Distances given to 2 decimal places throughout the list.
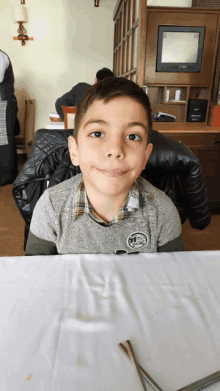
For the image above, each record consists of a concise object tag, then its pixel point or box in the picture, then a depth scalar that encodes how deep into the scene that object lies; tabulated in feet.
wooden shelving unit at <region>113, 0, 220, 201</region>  7.45
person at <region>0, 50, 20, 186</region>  9.60
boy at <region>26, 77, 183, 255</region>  2.24
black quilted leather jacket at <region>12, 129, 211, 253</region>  2.85
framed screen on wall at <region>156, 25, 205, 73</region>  8.07
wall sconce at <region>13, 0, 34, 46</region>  13.10
